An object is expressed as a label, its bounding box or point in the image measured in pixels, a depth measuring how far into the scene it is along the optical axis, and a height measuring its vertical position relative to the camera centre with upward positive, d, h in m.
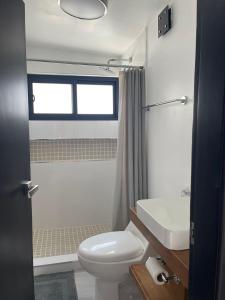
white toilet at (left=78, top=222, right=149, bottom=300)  1.44 -0.80
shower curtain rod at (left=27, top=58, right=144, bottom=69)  2.09 +0.67
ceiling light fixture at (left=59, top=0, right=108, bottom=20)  1.54 +0.89
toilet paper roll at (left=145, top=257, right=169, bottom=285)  1.04 -0.65
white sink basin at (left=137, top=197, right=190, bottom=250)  0.94 -0.41
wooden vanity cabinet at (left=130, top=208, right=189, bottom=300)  0.87 -0.67
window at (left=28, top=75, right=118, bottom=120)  2.72 +0.45
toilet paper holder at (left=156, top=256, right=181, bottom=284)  0.97 -0.65
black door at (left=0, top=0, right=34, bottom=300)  0.93 -0.12
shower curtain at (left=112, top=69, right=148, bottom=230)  2.23 -0.10
